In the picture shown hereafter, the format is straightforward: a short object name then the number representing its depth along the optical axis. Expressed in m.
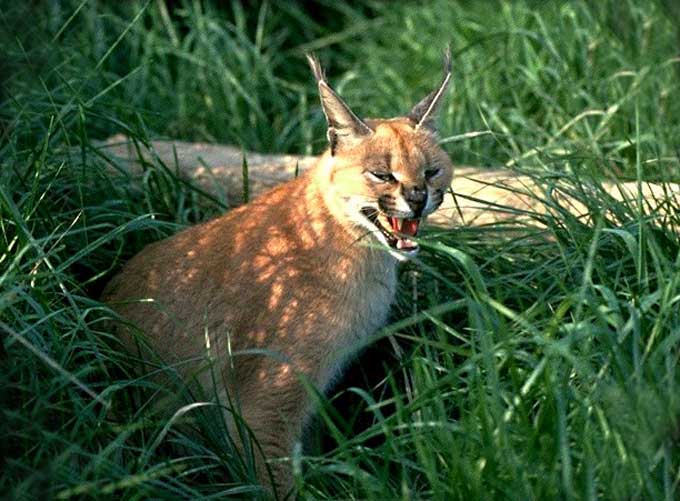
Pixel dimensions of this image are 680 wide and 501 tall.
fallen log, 4.85
